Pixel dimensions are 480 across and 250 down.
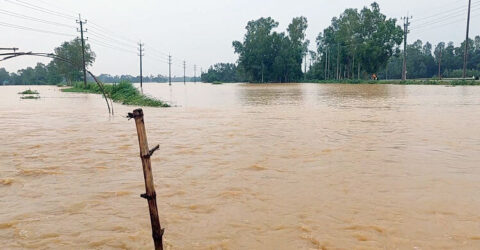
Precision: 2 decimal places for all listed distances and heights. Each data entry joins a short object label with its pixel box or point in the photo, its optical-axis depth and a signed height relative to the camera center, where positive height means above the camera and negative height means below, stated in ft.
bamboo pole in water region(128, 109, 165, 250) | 7.54 -1.94
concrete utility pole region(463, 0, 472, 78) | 154.40 +30.83
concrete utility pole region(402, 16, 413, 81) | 211.00 +36.31
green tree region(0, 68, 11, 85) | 474.49 +16.76
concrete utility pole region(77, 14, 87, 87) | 147.80 +24.29
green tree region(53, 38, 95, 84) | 280.31 +26.33
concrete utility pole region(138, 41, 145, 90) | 215.51 +21.15
